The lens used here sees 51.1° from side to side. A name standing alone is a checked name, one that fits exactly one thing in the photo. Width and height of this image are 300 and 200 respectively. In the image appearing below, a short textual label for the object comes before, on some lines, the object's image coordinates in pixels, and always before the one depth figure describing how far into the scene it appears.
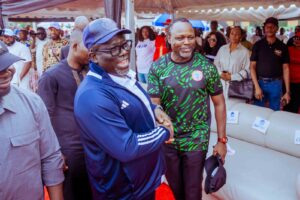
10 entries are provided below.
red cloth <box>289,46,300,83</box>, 4.40
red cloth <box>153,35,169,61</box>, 6.09
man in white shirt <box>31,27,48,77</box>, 5.96
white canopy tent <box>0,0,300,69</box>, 4.42
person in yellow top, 4.71
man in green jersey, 2.05
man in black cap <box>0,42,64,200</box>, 1.23
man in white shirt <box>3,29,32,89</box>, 5.31
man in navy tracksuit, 1.30
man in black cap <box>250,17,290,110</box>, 4.23
